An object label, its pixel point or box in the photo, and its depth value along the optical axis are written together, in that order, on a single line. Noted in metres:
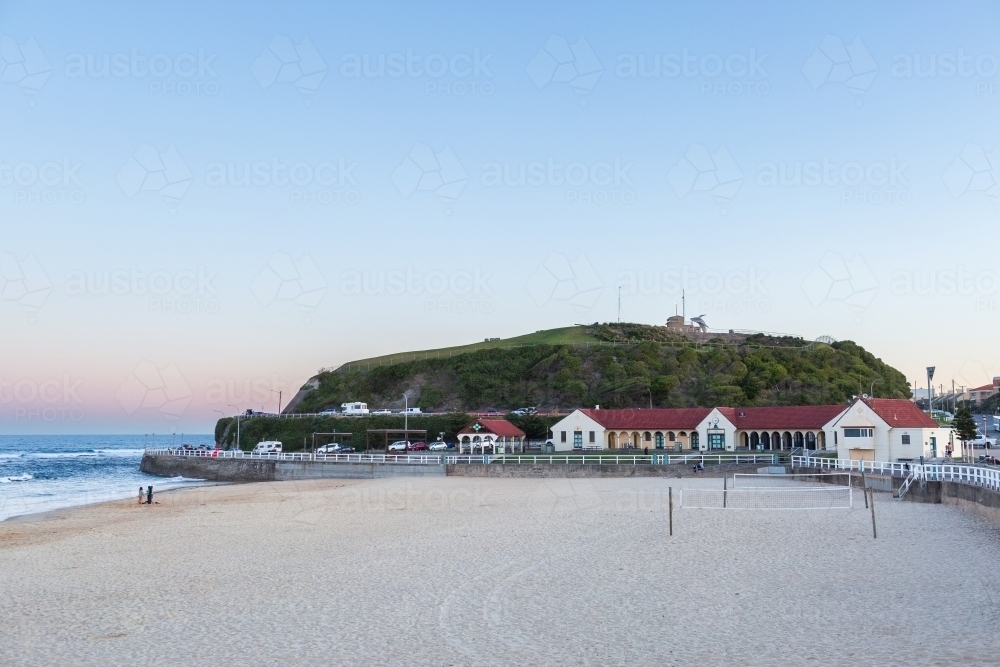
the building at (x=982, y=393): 143.06
